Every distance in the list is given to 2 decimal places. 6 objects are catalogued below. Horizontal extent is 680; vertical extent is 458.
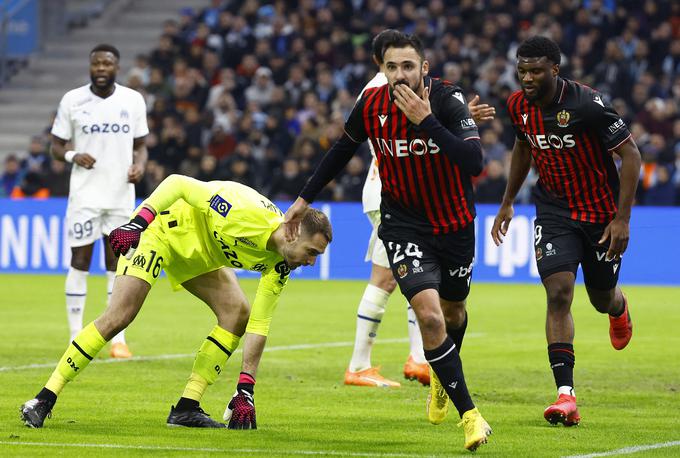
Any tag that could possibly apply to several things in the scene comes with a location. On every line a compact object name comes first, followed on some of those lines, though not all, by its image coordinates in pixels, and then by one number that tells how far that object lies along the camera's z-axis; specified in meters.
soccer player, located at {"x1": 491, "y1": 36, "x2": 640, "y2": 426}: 17.22
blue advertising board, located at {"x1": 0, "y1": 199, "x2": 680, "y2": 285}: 42.22
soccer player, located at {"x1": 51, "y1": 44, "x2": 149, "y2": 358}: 24.75
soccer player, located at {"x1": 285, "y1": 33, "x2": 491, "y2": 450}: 14.89
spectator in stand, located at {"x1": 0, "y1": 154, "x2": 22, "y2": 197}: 52.75
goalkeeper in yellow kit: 15.94
